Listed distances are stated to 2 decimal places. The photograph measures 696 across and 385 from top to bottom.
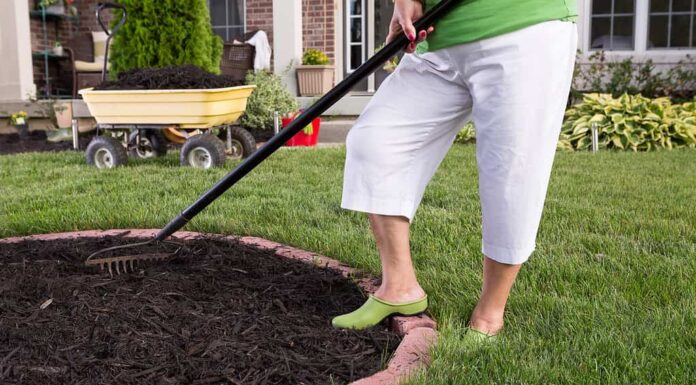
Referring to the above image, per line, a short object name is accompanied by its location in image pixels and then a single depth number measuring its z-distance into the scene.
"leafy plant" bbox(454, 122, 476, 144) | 7.04
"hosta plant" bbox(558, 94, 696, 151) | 6.69
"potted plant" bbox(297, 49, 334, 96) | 9.19
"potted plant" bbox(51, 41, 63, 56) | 10.50
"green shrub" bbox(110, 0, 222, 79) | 6.34
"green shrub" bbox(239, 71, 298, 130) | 7.21
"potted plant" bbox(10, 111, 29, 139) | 8.23
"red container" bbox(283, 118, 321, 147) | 6.79
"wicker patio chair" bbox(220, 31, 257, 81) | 9.83
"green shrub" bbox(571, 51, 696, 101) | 8.30
